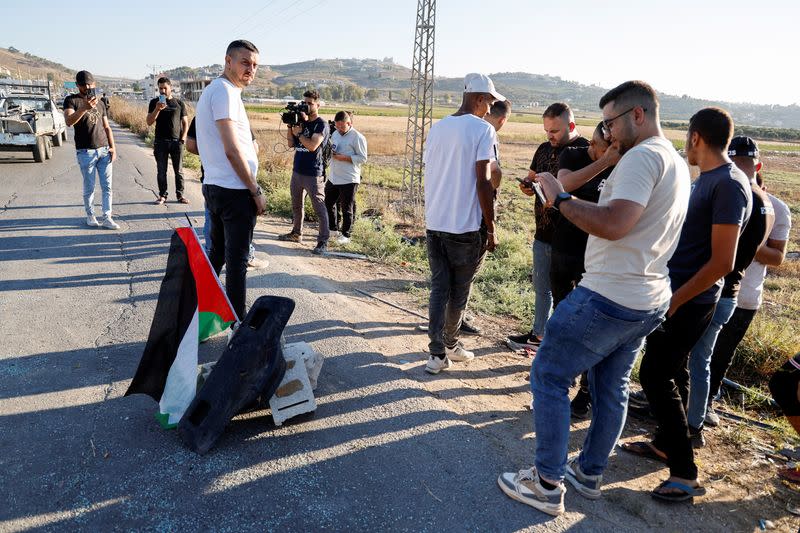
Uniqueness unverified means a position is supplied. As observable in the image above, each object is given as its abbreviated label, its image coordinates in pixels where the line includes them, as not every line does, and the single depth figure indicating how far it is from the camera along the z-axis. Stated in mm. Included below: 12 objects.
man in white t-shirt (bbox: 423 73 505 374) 3811
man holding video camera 7422
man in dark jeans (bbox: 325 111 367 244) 8102
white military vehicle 14328
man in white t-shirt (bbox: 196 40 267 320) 3770
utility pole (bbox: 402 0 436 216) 14359
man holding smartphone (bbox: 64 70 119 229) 7137
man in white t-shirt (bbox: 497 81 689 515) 2312
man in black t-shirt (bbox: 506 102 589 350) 4293
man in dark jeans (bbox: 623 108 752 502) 2805
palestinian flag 3055
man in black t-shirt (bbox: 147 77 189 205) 9047
